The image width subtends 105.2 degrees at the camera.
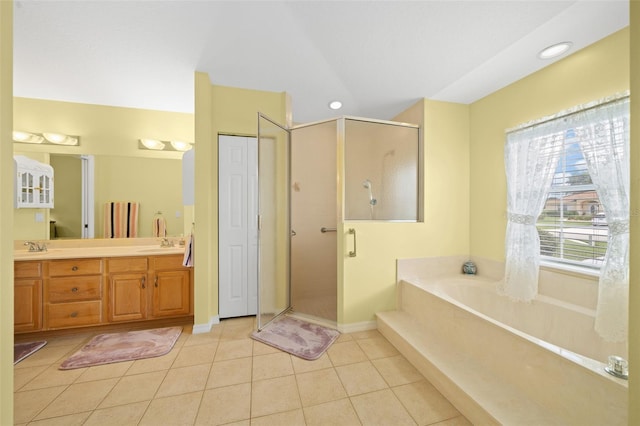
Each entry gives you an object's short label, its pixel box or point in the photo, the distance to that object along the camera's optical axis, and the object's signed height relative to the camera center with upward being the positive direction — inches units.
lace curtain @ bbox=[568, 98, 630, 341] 61.9 +2.6
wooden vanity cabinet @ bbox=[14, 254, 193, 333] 91.2 -31.1
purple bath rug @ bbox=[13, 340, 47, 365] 79.4 -47.0
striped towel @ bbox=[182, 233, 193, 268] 97.3 -16.5
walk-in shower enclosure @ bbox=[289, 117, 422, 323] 103.1 +10.6
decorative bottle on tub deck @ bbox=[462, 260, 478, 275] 110.0 -25.1
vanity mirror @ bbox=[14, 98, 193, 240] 110.7 +22.9
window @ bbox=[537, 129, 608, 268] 73.5 -1.0
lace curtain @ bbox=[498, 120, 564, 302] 82.5 +6.1
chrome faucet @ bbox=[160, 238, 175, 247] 118.4 -14.4
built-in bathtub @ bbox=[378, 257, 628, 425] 47.1 -35.3
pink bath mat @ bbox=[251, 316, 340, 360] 82.5 -46.4
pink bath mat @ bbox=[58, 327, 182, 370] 77.5 -46.8
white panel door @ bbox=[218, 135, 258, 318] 106.6 -5.5
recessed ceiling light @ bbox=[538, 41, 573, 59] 72.7 +49.9
